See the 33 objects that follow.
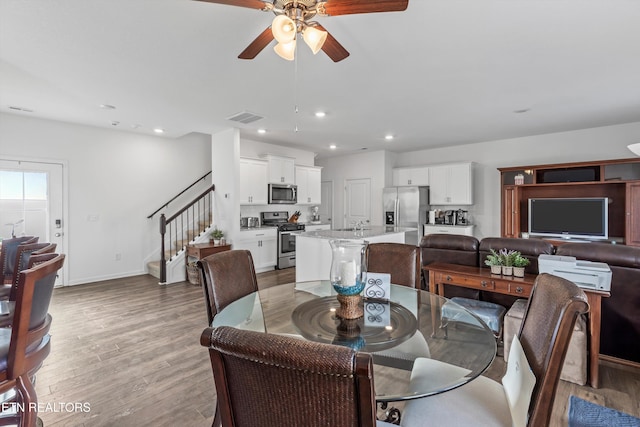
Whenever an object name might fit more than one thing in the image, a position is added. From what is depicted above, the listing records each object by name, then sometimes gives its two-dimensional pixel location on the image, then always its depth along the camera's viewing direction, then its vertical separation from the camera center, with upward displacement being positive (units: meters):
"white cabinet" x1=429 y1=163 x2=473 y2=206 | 6.26 +0.60
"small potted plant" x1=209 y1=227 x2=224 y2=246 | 5.23 -0.39
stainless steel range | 6.20 -0.46
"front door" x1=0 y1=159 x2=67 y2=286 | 4.42 +0.22
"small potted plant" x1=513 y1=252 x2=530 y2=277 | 2.61 -0.46
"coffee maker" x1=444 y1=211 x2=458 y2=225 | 6.52 -0.11
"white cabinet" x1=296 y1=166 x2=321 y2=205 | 6.87 +0.67
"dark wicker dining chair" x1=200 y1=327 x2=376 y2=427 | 0.64 -0.39
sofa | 2.33 -0.58
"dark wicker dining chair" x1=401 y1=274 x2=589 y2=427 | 0.96 -0.57
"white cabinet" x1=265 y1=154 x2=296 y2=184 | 6.14 +0.92
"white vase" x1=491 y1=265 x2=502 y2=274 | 2.72 -0.51
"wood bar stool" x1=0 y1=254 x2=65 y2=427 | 1.30 -0.58
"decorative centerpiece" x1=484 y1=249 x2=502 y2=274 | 2.72 -0.46
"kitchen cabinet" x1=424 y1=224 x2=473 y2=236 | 6.24 -0.35
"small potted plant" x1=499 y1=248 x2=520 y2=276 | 2.67 -0.45
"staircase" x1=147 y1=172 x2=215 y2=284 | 5.11 -0.42
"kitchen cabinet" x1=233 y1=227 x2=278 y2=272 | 5.58 -0.60
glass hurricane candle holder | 1.51 -0.32
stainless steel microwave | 6.25 +0.41
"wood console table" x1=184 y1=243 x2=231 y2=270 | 4.95 -0.59
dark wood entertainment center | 4.54 +0.41
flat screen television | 4.91 -0.11
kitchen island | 4.16 -0.51
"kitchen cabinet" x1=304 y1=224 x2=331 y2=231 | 6.78 -0.31
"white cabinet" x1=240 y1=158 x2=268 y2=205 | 5.67 +0.61
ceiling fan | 1.60 +1.11
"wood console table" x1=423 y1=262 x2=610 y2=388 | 2.20 -0.64
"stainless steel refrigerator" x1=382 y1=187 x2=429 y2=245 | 6.64 +0.10
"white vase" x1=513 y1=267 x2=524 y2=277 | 2.60 -0.52
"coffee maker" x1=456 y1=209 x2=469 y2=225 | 6.46 -0.13
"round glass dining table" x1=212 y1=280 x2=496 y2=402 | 1.31 -0.60
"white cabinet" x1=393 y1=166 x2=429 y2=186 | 6.89 +0.86
